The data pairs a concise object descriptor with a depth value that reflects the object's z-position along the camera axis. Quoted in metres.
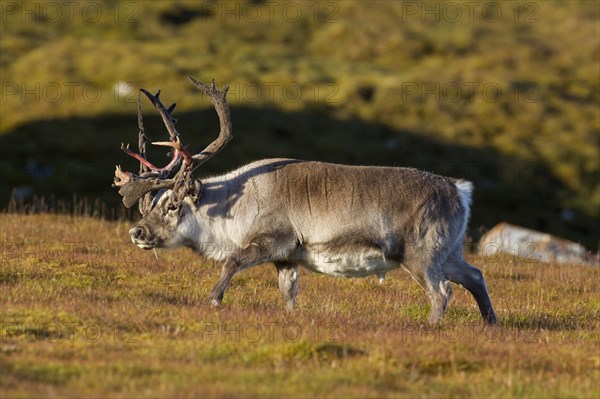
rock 23.72
